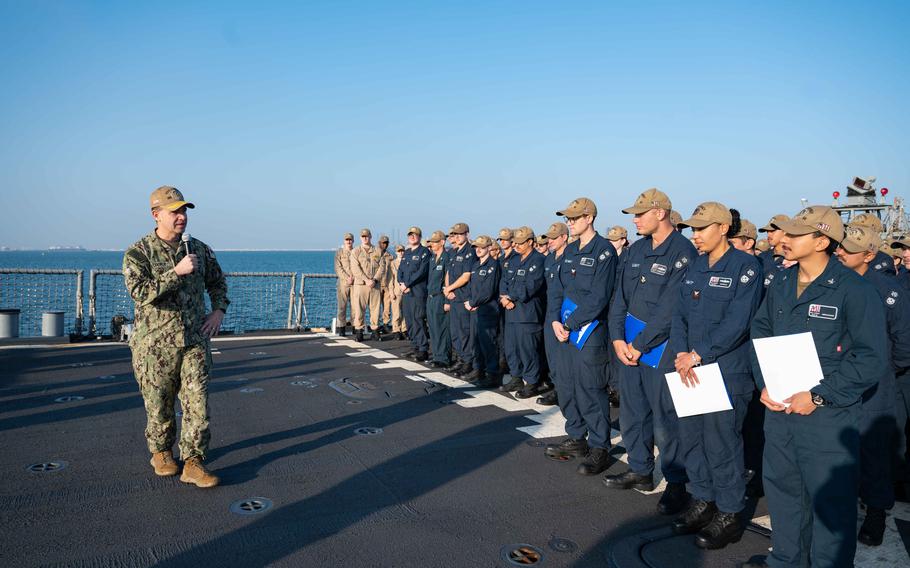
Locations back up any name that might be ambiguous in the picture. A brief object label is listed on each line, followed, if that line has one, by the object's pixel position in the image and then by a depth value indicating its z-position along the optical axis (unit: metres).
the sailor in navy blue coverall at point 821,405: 2.71
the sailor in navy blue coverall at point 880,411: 3.64
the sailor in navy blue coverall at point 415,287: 10.34
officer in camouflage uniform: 4.16
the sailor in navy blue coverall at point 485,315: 8.06
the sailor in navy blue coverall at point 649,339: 4.09
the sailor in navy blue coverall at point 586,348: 4.85
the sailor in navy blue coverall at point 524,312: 7.30
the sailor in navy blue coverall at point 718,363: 3.54
